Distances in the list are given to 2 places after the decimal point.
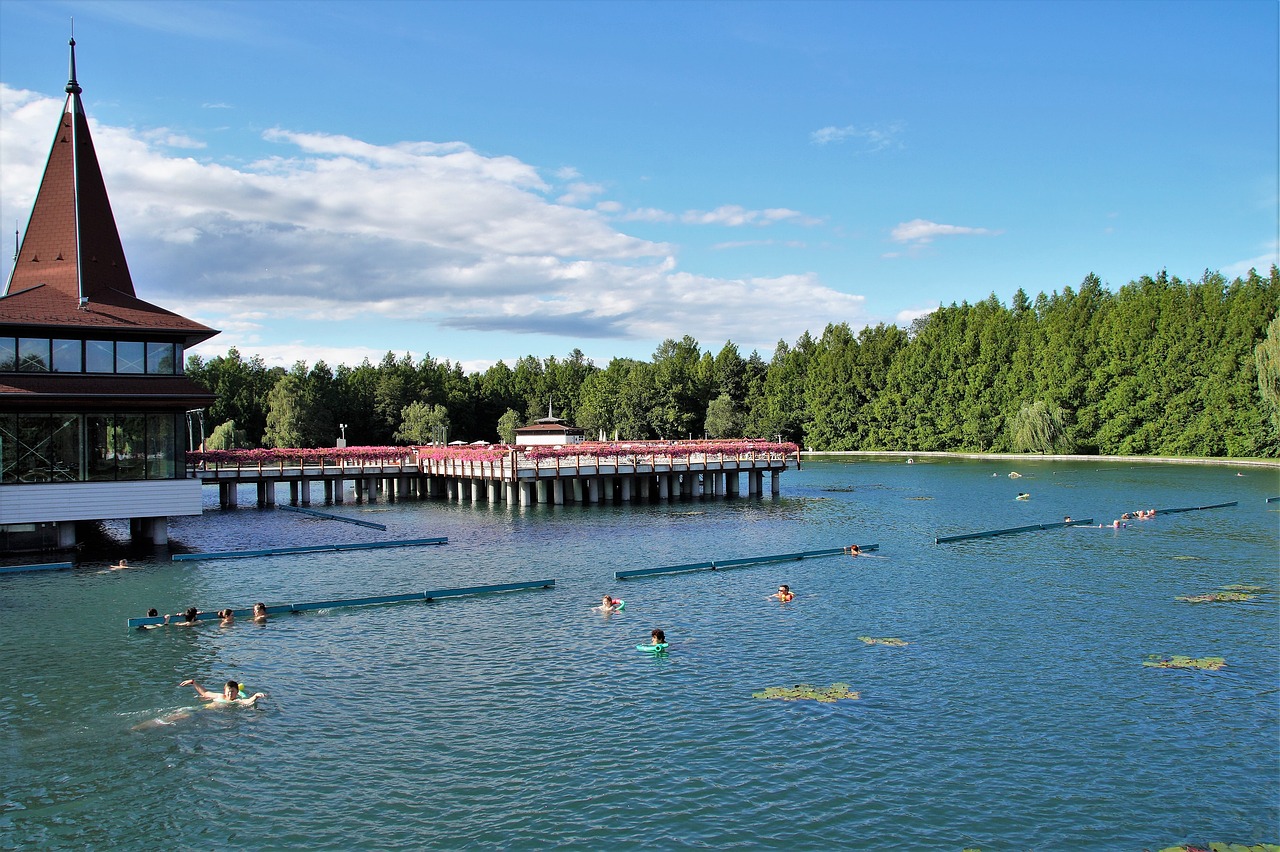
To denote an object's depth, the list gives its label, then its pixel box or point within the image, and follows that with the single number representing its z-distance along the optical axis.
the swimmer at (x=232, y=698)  19.53
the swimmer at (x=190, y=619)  26.59
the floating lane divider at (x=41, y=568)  34.66
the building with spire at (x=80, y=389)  35.38
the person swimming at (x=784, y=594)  29.36
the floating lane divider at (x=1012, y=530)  43.43
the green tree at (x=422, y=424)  120.50
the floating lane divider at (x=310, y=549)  38.53
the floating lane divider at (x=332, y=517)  50.05
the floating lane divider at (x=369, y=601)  26.36
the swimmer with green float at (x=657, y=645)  23.19
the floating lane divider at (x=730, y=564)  33.74
